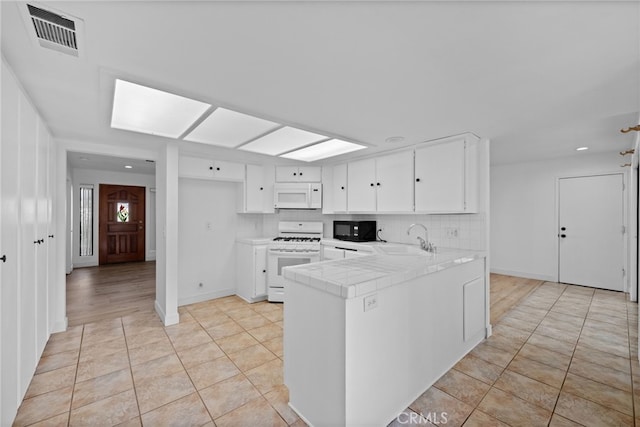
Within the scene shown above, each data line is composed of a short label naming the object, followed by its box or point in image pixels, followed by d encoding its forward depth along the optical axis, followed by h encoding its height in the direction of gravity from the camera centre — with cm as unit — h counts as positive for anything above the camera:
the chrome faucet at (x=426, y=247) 289 -36
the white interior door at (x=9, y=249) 146 -21
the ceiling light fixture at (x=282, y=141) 285 +81
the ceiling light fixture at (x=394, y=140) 306 +84
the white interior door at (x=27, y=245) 181 -24
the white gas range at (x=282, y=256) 409 -66
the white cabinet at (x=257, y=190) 433 +35
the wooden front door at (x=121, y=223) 681 -29
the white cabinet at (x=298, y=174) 443 +62
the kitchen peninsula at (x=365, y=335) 151 -77
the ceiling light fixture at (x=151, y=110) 193 +82
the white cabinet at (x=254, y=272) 409 -90
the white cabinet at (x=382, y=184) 348 +39
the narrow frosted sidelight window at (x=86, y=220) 660 -20
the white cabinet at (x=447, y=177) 297 +40
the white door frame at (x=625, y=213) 424 +1
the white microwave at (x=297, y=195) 439 +28
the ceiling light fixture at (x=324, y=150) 337 +83
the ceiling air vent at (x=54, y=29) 118 +84
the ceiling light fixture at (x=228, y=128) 238 +81
